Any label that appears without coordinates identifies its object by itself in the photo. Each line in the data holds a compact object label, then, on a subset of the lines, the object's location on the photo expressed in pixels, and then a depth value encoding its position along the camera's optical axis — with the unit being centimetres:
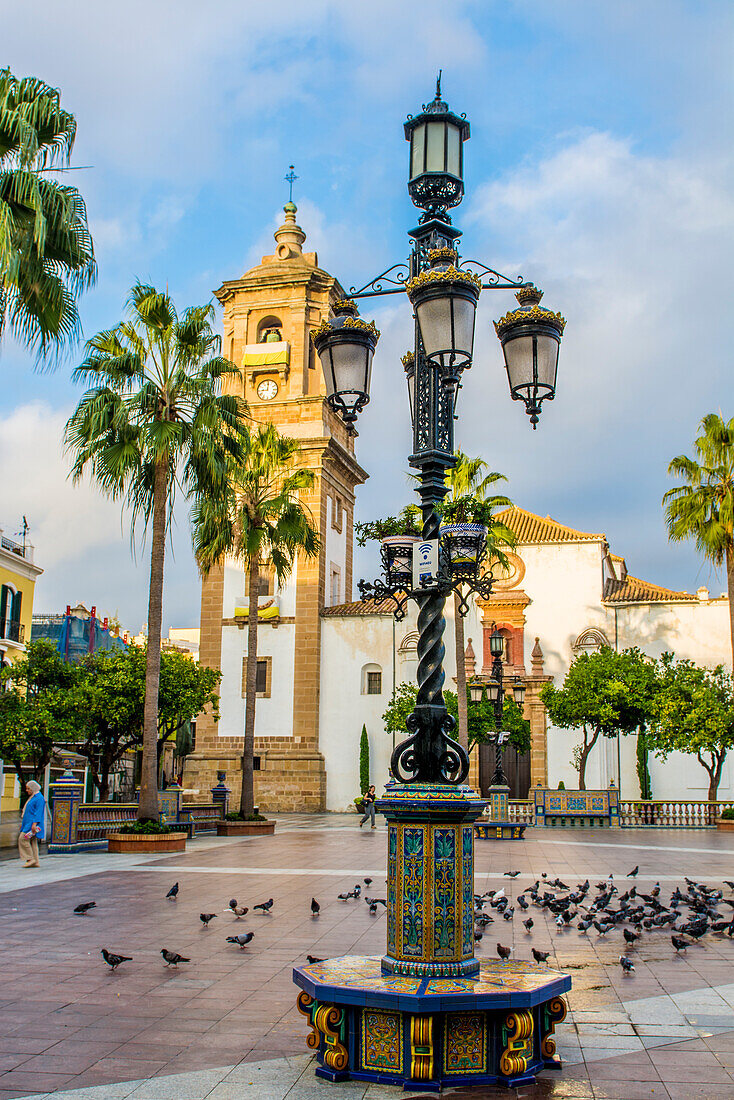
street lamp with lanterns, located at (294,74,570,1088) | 494
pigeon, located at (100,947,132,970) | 763
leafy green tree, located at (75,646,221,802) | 2861
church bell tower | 3784
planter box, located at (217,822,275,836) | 2422
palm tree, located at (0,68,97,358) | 1101
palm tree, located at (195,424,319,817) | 2406
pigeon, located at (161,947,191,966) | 768
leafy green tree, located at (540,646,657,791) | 3092
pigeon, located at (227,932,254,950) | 856
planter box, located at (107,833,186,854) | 1856
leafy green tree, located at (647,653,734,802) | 2888
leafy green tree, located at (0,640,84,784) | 2703
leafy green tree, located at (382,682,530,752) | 3372
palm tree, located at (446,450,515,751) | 2645
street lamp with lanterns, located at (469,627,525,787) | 2472
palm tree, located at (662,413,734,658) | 2717
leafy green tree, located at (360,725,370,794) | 3712
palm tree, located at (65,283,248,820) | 1878
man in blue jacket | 1560
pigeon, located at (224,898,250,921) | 1018
